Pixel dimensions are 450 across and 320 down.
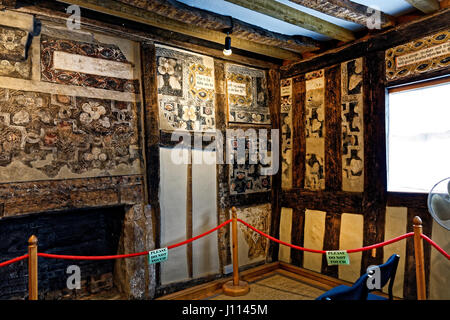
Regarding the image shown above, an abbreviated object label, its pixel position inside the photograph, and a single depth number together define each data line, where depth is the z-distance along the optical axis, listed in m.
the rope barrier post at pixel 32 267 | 2.34
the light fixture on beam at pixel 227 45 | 3.70
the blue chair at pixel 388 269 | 2.26
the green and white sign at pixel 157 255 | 2.83
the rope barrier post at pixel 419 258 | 2.60
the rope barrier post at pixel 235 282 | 3.82
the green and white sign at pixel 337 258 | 2.81
